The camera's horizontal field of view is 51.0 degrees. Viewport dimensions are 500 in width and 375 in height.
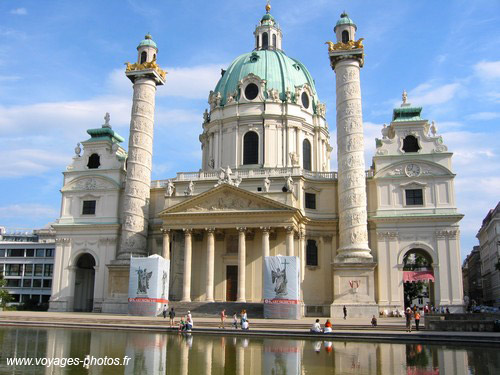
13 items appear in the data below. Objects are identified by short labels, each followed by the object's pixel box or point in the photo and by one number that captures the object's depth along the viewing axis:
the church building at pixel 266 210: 42.91
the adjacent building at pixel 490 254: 75.62
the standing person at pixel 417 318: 28.14
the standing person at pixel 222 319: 30.36
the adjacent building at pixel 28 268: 76.00
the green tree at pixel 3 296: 49.28
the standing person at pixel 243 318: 28.69
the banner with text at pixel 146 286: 38.81
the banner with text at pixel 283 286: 35.19
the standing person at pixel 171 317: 30.35
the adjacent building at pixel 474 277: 99.50
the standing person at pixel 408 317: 27.81
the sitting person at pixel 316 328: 26.81
